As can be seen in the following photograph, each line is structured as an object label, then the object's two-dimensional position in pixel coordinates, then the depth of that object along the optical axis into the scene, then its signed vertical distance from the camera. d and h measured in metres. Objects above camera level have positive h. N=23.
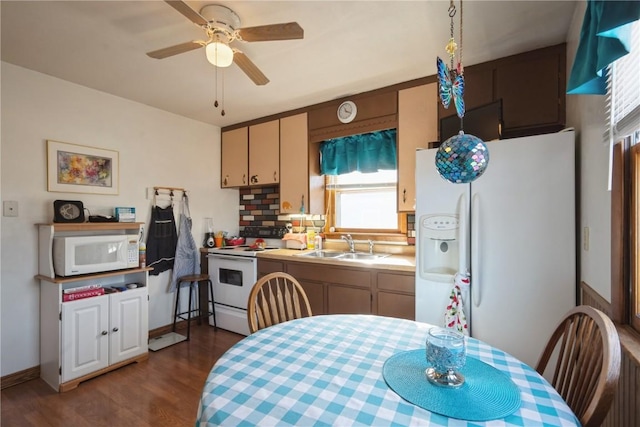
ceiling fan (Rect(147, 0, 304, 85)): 1.52 +0.93
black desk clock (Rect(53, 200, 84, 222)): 2.34 +0.01
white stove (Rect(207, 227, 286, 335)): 3.10 -0.74
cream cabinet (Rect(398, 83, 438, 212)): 2.45 +0.68
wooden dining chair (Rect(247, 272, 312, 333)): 1.46 -0.50
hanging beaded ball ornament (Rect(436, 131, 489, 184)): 1.04 +0.19
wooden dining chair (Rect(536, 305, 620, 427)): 0.73 -0.44
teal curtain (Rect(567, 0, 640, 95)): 0.76 +0.48
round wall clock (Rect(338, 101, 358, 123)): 2.84 +0.95
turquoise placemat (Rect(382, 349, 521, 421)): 0.78 -0.51
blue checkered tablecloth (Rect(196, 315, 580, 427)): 0.75 -0.52
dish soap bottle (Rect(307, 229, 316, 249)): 3.33 -0.31
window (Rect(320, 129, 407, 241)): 2.96 +0.29
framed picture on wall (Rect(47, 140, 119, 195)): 2.46 +0.37
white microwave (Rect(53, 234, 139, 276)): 2.25 -0.33
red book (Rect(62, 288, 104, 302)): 2.22 -0.63
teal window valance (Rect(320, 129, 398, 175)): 2.91 +0.59
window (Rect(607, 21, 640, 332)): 1.00 +0.04
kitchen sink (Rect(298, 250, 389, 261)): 2.92 -0.44
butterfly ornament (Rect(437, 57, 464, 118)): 1.15 +0.48
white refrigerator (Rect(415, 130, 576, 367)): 1.65 -0.17
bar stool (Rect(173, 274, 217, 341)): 3.18 -0.93
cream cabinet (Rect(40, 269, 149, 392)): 2.20 -0.93
